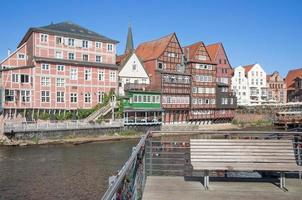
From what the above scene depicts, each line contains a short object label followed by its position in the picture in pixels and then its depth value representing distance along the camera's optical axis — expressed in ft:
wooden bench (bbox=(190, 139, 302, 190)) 16.58
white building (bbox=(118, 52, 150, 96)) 118.54
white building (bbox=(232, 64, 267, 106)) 182.79
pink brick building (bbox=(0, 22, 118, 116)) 94.10
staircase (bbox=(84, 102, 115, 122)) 100.18
